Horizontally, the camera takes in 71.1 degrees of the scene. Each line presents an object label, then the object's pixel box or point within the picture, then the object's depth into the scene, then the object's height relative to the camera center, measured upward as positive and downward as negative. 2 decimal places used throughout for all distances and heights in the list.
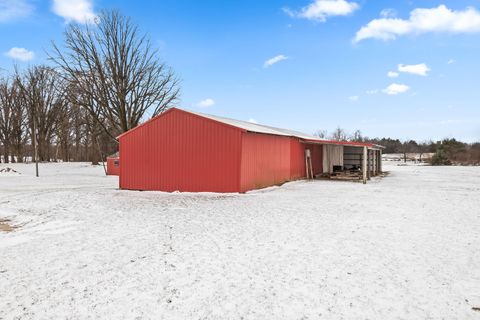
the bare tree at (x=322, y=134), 92.71 +7.45
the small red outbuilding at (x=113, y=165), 27.22 -0.28
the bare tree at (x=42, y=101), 39.56 +7.32
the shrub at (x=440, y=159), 39.97 +0.10
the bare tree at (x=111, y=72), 25.98 +7.10
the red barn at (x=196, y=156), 14.23 +0.26
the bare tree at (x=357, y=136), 90.00 +6.43
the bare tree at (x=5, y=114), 39.88 +5.74
